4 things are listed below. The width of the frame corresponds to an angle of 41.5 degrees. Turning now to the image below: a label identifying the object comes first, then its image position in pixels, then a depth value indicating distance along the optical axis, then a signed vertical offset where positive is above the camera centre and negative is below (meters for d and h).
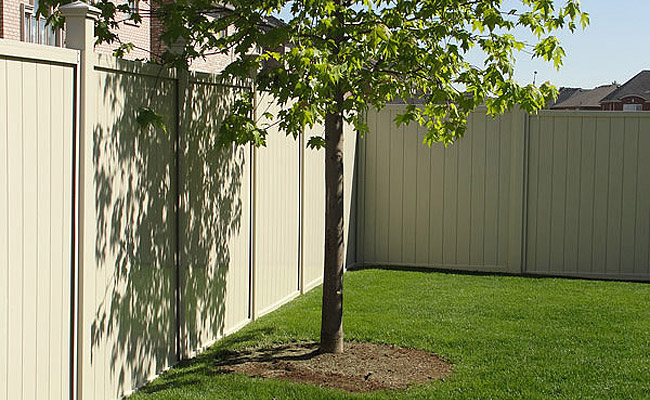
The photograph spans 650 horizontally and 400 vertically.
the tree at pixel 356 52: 5.43 +0.76
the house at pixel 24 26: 17.39 +2.86
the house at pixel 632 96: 57.88 +4.93
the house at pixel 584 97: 61.22 +5.30
